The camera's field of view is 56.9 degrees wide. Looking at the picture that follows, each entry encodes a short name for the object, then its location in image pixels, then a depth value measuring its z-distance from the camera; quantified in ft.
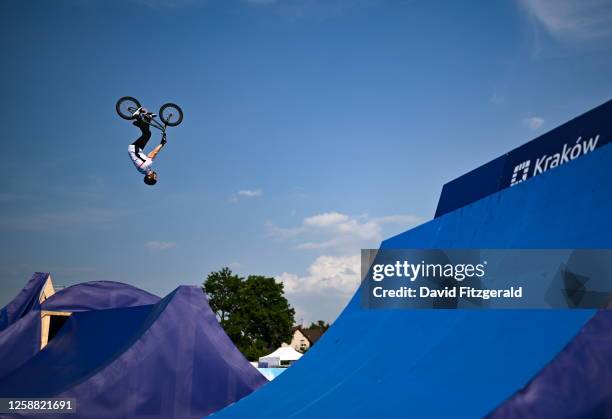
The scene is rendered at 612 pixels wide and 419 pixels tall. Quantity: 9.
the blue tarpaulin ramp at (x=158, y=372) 45.83
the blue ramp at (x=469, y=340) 20.66
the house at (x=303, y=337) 305.94
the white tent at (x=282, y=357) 119.44
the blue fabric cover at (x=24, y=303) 74.54
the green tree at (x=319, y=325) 358.35
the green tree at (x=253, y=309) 224.12
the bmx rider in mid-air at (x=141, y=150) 39.52
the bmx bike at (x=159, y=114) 39.73
